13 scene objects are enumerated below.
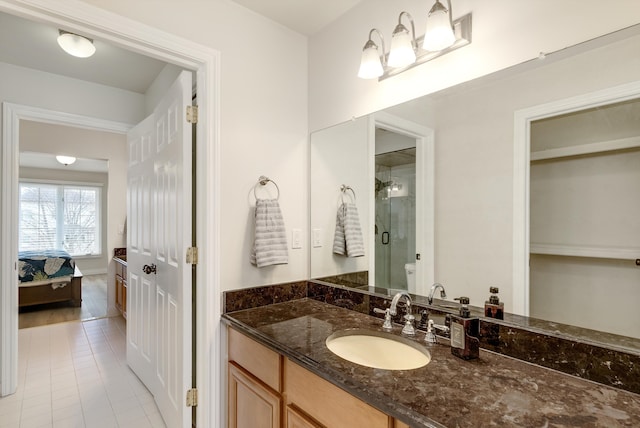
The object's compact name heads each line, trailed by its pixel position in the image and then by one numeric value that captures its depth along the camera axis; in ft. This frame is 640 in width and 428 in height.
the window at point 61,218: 22.24
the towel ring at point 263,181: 5.94
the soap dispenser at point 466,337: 3.62
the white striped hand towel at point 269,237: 5.70
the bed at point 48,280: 14.70
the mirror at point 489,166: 3.35
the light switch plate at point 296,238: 6.48
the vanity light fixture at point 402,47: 4.54
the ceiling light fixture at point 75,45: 6.73
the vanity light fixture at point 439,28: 4.10
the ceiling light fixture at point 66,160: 17.51
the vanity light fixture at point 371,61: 4.99
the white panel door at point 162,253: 5.59
